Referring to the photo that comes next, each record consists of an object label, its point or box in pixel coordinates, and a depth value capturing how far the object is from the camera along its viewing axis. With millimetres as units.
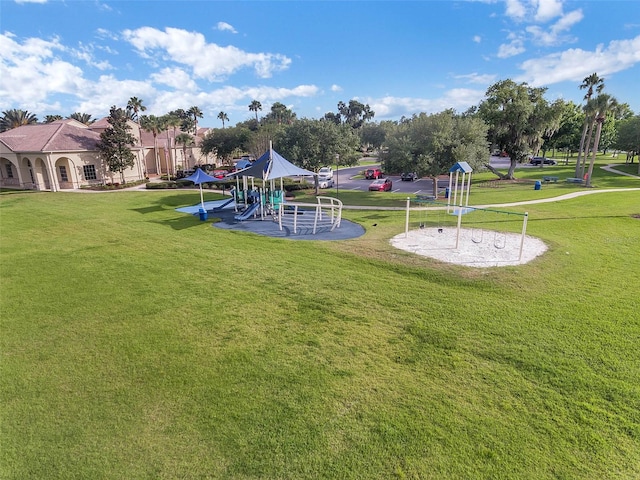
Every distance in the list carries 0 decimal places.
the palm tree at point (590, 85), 34719
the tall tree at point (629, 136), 42719
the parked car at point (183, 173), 43028
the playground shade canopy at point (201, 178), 20875
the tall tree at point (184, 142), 50906
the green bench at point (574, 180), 33844
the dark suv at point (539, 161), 58253
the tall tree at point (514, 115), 34250
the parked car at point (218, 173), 43312
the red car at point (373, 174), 43716
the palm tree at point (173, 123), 49675
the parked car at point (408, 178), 41625
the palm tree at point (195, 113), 69444
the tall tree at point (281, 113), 97625
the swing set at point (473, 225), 13688
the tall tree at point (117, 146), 35344
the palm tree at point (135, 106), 48281
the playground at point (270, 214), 16250
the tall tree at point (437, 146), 25109
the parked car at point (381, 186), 32438
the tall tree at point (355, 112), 125062
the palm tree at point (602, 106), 31769
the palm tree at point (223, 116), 86750
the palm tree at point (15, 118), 51219
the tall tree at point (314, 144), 29000
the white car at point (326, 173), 38300
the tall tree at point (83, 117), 64900
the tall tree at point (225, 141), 53125
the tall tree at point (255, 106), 95938
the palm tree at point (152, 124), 46094
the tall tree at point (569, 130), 50750
